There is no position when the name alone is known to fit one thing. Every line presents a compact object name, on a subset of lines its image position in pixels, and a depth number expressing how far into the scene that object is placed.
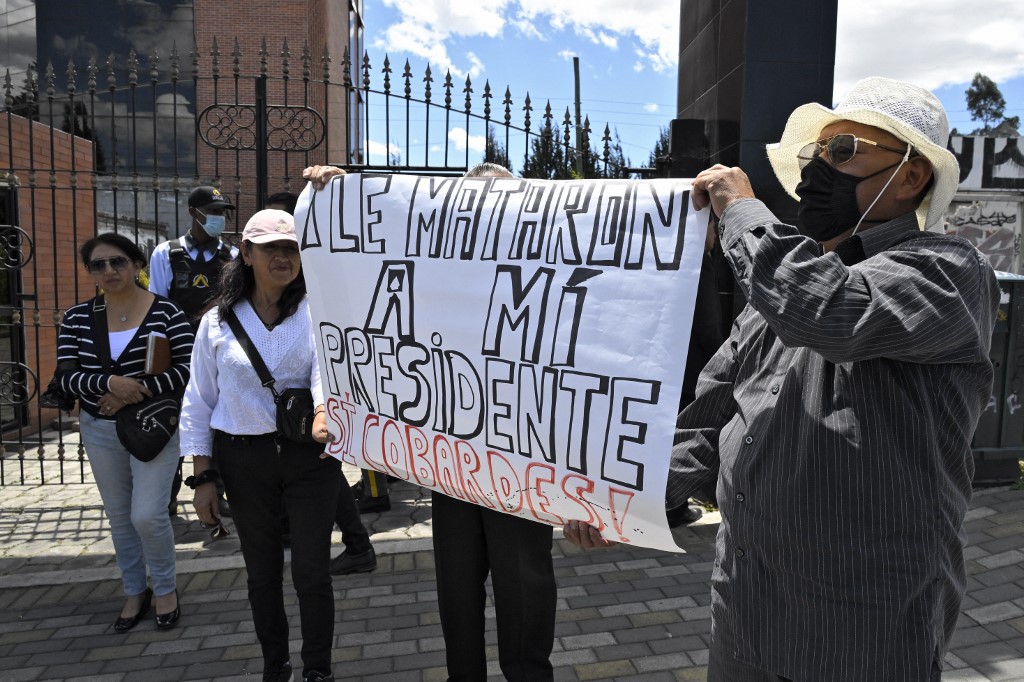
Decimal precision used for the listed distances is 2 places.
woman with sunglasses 3.83
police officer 5.36
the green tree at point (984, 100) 42.31
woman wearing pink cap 3.06
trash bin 5.70
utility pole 5.62
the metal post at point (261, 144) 5.59
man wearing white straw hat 1.52
